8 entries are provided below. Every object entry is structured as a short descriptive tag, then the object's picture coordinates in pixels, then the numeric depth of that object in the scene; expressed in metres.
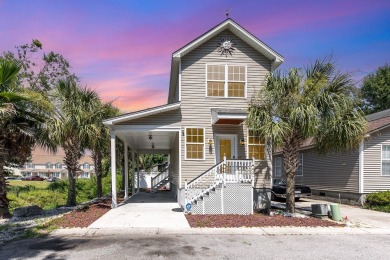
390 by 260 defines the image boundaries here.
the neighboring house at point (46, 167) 94.75
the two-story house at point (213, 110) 15.36
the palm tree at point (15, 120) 11.35
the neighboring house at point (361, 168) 17.95
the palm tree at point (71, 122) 14.84
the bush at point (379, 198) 16.72
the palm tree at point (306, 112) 12.43
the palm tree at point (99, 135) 16.20
